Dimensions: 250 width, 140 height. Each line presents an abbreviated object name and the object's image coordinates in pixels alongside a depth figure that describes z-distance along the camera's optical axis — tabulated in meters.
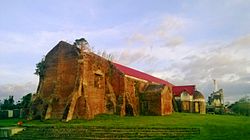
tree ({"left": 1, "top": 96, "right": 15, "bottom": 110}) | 31.81
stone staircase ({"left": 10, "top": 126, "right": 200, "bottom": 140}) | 13.83
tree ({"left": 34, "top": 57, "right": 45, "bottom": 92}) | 23.73
